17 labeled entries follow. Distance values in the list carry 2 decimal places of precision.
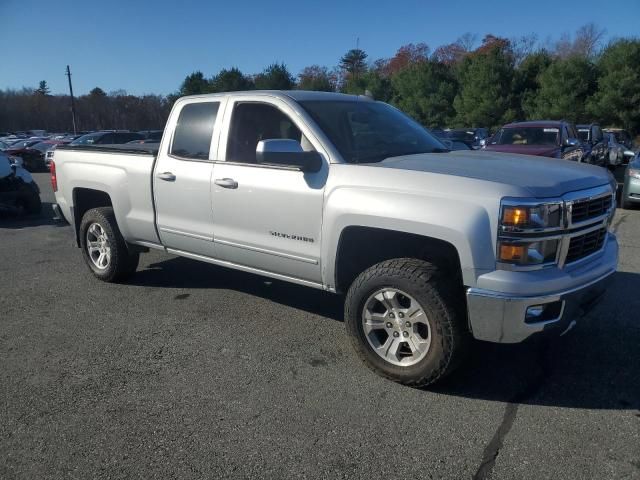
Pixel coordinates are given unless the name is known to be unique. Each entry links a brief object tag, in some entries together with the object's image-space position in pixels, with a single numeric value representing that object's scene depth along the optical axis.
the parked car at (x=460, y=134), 26.85
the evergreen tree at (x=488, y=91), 43.72
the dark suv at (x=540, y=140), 10.70
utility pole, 55.41
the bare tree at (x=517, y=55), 54.51
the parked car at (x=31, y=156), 23.48
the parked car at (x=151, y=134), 23.89
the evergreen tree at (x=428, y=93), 49.34
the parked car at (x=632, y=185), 10.48
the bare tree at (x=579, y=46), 66.71
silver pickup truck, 3.08
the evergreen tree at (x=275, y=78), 44.72
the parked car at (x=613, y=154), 17.67
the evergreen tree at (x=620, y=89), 38.62
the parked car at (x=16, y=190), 10.34
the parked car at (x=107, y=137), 20.56
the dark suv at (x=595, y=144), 13.43
